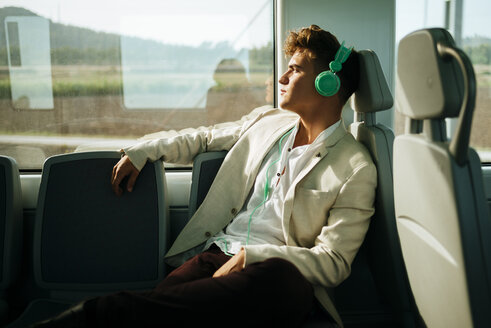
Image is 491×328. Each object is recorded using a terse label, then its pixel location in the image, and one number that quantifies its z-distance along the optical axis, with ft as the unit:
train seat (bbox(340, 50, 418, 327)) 5.44
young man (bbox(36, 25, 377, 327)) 4.25
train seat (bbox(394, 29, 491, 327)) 3.61
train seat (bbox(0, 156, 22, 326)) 6.84
